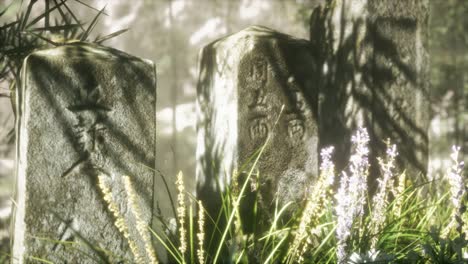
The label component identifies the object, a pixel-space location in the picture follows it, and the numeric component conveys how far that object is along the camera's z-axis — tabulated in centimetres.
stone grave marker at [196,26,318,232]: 327
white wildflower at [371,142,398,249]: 224
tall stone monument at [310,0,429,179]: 339
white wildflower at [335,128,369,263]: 193
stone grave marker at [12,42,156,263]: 241
